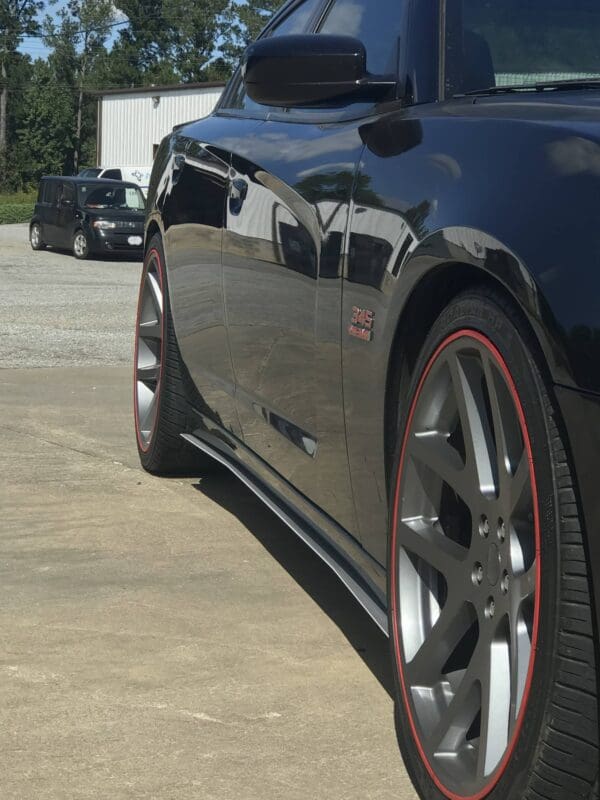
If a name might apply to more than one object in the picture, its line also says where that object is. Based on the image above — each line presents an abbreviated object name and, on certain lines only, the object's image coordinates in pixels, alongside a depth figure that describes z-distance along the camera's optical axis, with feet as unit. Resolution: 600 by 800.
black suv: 79.82
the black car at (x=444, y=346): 6.42
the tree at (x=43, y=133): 289.74
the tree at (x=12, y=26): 316.60
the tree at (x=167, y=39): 322.75
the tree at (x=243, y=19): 319.68
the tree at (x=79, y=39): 323.98
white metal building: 168.86
